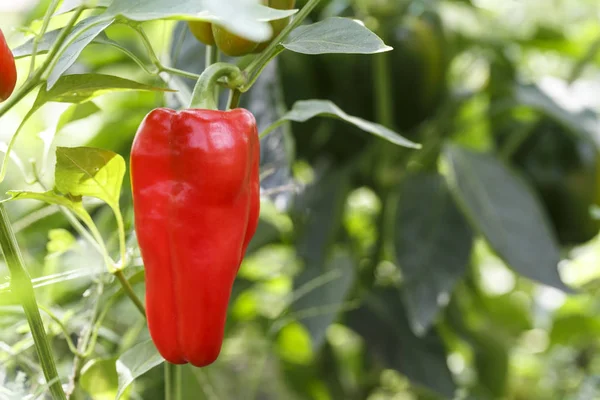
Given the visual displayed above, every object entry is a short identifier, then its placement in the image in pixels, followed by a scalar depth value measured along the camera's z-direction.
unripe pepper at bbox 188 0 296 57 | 0.84
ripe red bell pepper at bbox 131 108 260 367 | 0.82
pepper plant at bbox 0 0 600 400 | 0.82
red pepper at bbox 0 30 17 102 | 0.80
